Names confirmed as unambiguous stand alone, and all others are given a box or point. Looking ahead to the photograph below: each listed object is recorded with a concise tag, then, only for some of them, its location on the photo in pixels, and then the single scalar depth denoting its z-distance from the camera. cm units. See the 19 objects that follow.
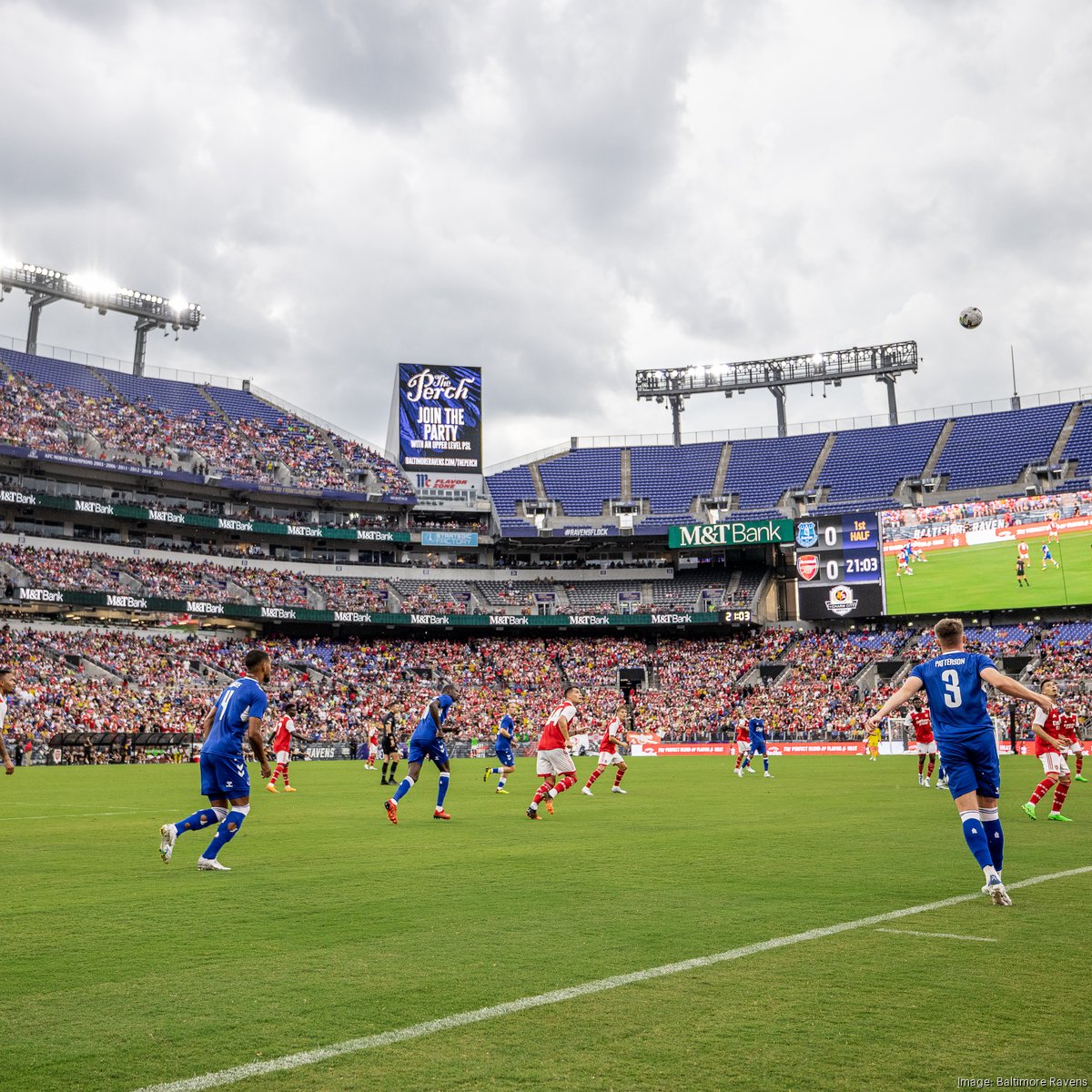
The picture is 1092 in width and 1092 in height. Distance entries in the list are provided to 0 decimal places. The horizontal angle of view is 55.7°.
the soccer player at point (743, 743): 3428
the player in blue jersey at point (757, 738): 3400
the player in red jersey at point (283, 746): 2905
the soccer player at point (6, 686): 1409
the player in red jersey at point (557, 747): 1891
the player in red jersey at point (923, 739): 2357
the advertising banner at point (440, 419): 8081
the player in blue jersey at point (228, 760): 1136
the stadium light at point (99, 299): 7531
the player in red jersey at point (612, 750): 2605
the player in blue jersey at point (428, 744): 1706
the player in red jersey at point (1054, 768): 1595
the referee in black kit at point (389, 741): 2820
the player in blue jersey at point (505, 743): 2809
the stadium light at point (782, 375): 8312
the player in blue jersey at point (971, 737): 884
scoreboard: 6562
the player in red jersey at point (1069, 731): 1803
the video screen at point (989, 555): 5953
